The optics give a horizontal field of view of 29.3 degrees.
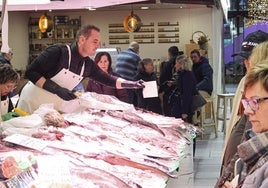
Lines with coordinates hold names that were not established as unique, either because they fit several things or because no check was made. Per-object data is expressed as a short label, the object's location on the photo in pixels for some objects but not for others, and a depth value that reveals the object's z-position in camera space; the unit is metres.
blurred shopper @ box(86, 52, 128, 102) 6.54
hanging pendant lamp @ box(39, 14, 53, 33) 12.04
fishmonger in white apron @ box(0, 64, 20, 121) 3.99
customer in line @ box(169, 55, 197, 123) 8.21
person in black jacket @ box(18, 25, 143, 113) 4.46
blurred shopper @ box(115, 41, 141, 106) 9.12
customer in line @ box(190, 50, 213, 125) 10.07
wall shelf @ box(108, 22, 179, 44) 14.39
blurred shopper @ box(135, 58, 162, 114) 8.55
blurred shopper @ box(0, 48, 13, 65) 5.51
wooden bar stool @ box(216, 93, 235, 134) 10.47
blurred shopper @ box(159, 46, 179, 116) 8.90
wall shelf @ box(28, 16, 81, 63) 14.59
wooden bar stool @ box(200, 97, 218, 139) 10.01
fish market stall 2.63
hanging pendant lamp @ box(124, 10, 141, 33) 12.84
